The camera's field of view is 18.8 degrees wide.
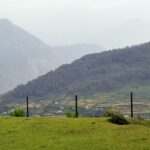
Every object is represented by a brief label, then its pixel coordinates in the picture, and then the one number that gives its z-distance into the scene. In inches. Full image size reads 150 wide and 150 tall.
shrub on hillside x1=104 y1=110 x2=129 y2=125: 1330.0
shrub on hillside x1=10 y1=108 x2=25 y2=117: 1840.6
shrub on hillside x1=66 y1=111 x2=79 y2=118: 1741.4
